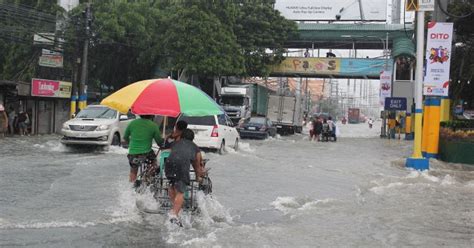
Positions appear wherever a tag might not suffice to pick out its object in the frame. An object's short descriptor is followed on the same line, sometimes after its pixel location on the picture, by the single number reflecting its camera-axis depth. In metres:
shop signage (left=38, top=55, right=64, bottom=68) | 31.89
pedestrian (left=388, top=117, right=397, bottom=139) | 44.72
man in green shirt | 9.26
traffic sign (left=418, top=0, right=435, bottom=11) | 17.38
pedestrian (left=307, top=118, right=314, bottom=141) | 35.53
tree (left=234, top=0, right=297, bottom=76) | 42.91
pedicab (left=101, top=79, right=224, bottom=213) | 8.08
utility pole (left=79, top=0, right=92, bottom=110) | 28.48
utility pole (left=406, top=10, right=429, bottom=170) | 17.61
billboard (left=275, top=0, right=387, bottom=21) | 46.56
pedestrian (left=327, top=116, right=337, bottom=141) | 35.88
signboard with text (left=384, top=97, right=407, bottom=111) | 39.31
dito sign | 18.78
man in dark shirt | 7.80
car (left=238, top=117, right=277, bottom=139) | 33.56
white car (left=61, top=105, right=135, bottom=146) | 19.22
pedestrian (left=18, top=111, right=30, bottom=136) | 28.61
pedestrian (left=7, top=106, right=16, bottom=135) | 28.84
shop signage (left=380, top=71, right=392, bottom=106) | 40.16
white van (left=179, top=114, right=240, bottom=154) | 19.78
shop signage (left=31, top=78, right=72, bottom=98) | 29.97
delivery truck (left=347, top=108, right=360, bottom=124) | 112.31
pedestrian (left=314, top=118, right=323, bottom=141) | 35.03
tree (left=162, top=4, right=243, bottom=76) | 35.28
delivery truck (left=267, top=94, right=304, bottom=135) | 43.47
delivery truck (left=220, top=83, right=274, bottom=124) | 39.84
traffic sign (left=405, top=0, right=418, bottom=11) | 17.80
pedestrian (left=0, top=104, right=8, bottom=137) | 27.58
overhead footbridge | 44.22
